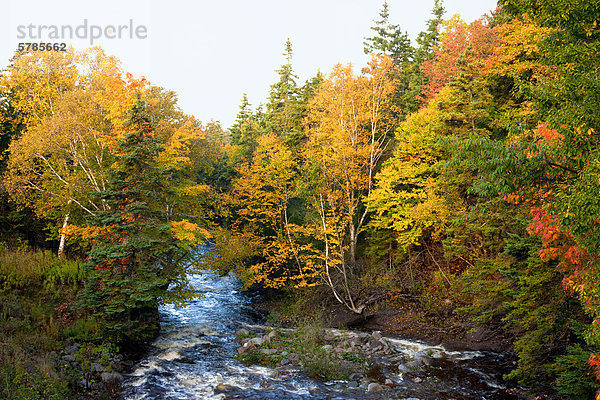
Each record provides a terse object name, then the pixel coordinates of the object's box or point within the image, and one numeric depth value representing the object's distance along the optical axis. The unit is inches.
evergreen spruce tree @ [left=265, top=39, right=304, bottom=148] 1202.1
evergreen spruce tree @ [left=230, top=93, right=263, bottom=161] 1684.3
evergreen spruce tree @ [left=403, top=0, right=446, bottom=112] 1148.5
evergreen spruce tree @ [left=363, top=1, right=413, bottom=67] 1688.0
